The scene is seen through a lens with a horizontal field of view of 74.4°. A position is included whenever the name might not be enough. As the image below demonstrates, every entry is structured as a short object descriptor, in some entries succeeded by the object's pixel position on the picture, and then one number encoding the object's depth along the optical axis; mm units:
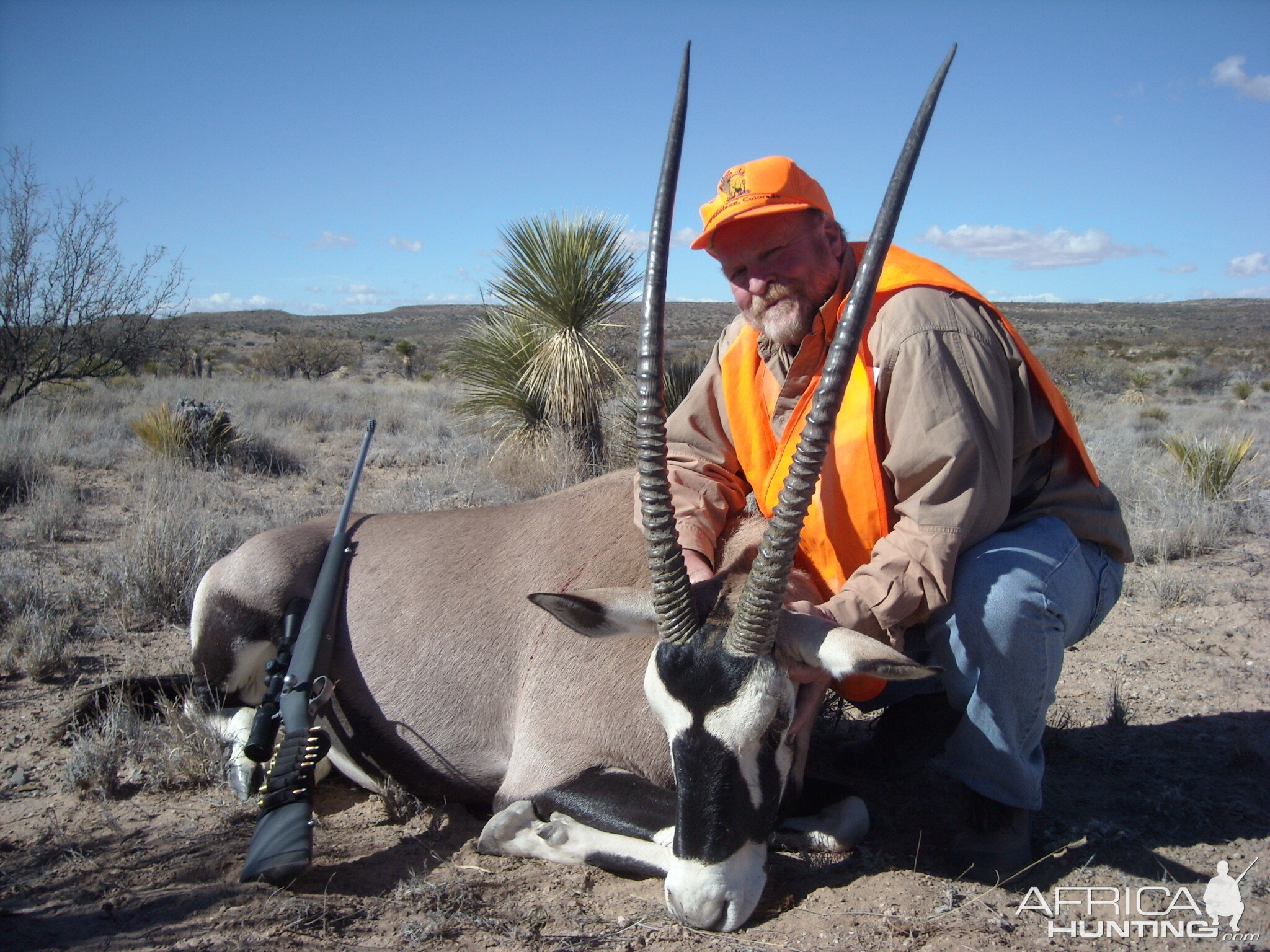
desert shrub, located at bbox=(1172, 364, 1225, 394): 28688
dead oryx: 2676
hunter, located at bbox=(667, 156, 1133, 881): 3105
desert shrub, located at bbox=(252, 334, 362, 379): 33125
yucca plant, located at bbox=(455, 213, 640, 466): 11211
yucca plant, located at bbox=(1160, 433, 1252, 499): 9031
